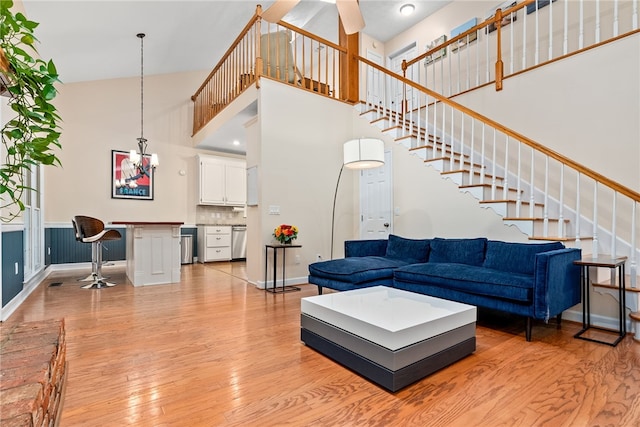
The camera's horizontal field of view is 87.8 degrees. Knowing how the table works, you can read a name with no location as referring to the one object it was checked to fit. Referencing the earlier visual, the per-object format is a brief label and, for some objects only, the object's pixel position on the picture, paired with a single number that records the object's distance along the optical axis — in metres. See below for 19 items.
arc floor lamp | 3.97
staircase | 3.15
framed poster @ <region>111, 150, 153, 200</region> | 6.88
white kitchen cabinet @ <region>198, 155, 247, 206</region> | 7.60
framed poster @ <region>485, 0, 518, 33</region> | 5.02
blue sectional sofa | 2.65
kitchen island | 4.85
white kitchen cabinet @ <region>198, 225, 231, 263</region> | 7.43
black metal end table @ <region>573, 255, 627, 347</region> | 2.61
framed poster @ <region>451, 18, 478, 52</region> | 5.68
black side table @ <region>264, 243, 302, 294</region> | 4.46
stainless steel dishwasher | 7.84
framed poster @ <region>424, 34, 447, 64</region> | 6.08
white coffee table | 1.91
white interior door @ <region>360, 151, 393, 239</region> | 5.27
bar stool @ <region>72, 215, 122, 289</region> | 4.66
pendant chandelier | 6.26
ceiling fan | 2.96
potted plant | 1.24
